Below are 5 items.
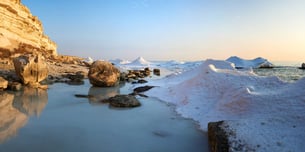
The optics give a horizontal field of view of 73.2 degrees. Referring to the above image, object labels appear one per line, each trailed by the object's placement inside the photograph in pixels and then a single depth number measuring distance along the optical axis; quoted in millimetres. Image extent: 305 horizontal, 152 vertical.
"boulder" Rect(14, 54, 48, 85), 12742
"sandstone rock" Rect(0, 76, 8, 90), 11153
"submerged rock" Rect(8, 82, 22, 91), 11625
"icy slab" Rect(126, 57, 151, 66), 77525
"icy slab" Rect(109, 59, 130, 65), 84375
